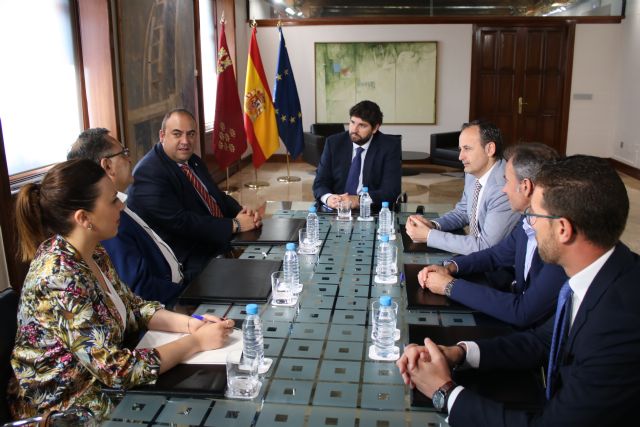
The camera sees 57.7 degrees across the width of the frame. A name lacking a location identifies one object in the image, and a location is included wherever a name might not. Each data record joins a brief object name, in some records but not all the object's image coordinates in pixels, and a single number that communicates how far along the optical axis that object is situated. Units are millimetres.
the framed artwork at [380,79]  9484
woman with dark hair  1498
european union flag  7988
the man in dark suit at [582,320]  1189
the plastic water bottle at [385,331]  1646
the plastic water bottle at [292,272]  2105
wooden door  9375
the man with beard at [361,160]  3994
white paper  1615
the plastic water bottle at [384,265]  2219
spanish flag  7586
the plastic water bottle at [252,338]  1571
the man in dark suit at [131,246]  2352
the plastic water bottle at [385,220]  2928
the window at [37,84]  3816
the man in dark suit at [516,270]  1826
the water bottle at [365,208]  3268
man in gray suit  2605
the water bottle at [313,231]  2734
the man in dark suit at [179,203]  3096
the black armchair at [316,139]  8344
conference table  1352
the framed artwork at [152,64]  5113
